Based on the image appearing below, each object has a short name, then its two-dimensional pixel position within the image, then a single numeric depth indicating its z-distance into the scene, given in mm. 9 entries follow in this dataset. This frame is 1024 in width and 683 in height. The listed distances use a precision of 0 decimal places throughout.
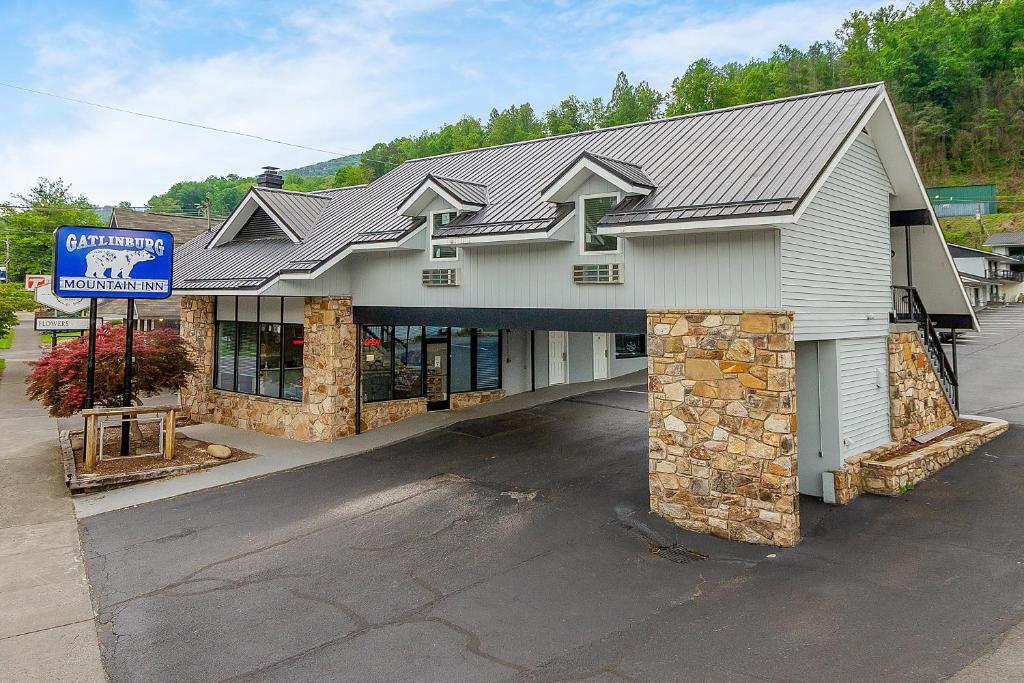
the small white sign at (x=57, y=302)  16194
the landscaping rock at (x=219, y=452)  12562
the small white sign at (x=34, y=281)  20219
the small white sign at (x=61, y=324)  17172
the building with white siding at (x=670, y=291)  8023
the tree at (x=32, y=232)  43812
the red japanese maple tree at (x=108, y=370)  12547
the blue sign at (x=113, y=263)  11344
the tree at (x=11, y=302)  23781
